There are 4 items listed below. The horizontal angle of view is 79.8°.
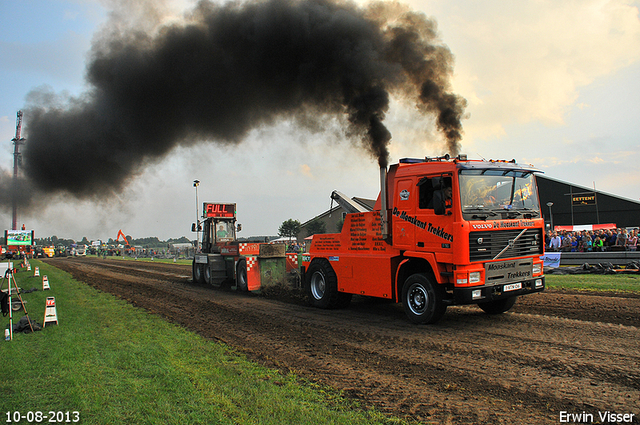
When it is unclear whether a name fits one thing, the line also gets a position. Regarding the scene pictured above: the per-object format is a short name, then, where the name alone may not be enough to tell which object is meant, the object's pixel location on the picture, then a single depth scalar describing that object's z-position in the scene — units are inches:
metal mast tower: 628.4
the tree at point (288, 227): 2269.1
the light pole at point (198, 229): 685.3
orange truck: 261.9
